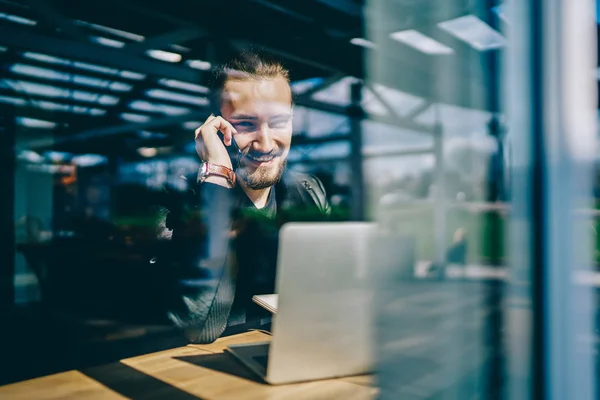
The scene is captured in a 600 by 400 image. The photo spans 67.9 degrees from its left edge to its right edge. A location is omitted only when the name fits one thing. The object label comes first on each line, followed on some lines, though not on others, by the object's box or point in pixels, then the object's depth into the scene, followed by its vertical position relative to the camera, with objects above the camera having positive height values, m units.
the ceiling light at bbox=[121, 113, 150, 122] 3.08 +0.65
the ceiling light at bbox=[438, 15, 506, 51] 0.73 +0.29
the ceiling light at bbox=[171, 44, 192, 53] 2.44 +0.88
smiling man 2.20 +0.08
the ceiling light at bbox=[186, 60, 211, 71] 2.42 +0.79
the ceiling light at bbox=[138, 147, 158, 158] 2.87 +0.37
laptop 1.36 -0.33
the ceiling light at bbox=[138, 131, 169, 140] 2.86 +0.49
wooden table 1.50 -0.65
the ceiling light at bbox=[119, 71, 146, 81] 2.80 +0.85
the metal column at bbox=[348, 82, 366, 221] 1.39 +0.19
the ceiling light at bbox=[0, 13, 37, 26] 2.60 +1.13
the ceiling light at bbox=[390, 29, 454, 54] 0.77 +0.29
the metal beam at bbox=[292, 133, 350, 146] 1.77 +0.31
